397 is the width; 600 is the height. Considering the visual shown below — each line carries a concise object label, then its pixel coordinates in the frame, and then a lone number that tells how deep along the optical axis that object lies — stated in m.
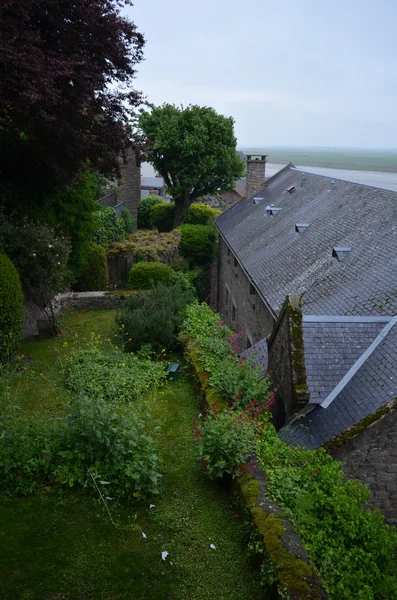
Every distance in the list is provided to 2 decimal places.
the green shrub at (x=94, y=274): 18.39
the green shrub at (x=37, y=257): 11.05
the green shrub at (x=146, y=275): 18.55
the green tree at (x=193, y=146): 30.12
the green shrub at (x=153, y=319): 11.47
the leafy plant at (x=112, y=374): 8.84
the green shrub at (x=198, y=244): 26.94
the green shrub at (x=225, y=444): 6.13
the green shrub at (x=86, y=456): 5.93
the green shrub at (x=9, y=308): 9.48
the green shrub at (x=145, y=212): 38.97
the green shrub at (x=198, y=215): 31.84
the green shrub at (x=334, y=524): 5.02
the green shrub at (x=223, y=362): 7.78
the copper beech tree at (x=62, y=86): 8.48
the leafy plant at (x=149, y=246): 21.98
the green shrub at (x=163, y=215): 36.16
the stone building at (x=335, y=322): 6.95
